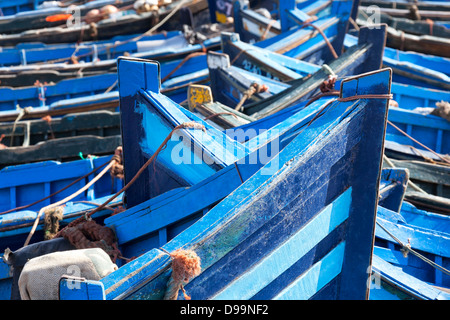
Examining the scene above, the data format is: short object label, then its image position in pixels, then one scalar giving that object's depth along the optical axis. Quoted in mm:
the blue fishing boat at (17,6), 10965
